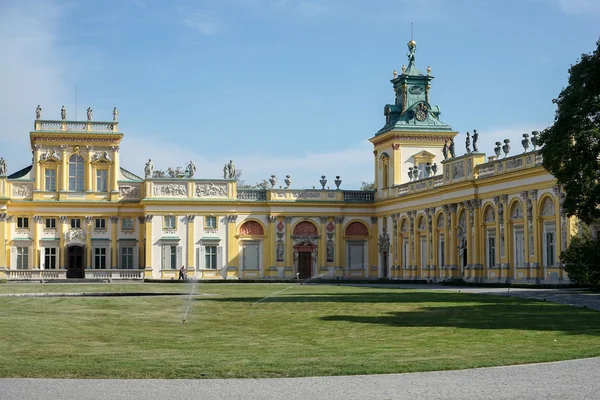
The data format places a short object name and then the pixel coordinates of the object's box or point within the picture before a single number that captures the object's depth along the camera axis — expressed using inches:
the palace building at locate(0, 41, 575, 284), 2869.1
